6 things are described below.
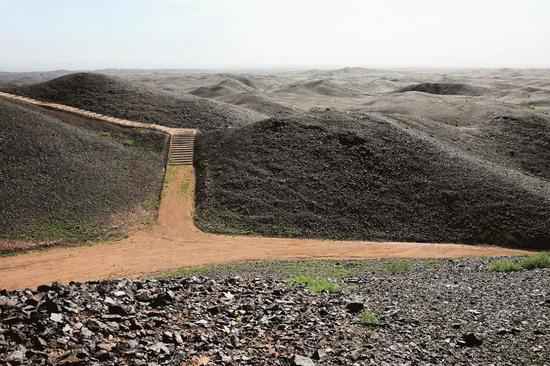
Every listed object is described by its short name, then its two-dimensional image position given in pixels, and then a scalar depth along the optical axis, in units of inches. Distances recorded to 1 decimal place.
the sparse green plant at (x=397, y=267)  616.1
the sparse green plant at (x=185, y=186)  1020.2
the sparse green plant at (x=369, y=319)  368.2
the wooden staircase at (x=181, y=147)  1163.3
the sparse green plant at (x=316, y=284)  441.1
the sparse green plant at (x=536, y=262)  610.9
